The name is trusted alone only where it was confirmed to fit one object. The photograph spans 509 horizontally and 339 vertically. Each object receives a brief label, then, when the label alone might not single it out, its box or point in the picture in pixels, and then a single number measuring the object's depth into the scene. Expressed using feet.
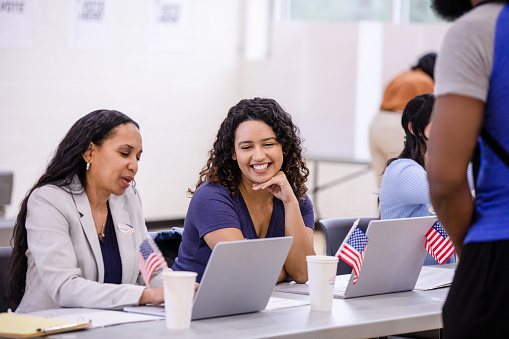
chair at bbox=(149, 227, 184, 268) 16.93
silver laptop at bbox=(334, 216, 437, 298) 13.43
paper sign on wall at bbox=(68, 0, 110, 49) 37.61
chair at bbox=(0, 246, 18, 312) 14.30
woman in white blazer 13.13
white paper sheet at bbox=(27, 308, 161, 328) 11.43
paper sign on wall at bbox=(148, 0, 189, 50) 41.20
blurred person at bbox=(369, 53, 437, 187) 31.22
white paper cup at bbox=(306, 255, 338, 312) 12.43
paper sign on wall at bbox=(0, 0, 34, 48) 34.55
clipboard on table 10.55
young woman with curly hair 15.53
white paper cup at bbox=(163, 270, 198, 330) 10.88
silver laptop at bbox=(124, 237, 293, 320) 11.34
